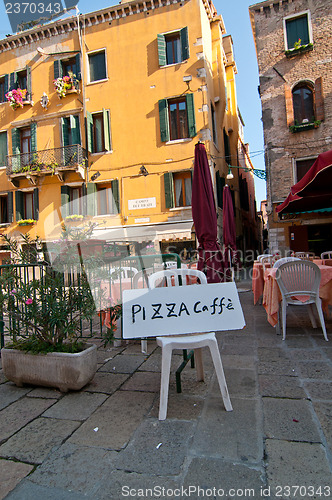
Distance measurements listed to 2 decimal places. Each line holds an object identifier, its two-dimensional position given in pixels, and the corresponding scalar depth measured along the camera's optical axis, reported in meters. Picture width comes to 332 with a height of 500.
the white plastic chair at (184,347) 2.02
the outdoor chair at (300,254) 7.06
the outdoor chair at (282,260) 4.29
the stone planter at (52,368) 2.33
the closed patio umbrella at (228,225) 8.46
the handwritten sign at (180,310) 2.21
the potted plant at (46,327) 2.37
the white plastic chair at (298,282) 3.73
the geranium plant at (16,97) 15.45
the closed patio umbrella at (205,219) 4.55
